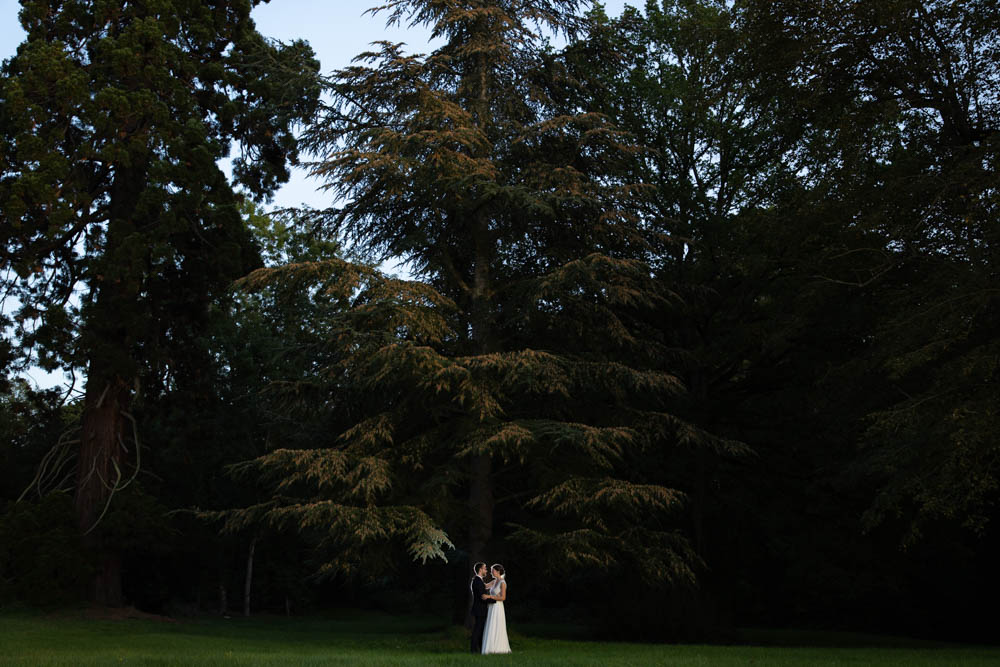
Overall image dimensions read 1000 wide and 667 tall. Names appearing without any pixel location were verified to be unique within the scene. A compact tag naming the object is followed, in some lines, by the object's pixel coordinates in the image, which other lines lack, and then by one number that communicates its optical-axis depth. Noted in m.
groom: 15.26
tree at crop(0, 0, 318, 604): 21.95
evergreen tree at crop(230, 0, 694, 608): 17.12
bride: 14.91
